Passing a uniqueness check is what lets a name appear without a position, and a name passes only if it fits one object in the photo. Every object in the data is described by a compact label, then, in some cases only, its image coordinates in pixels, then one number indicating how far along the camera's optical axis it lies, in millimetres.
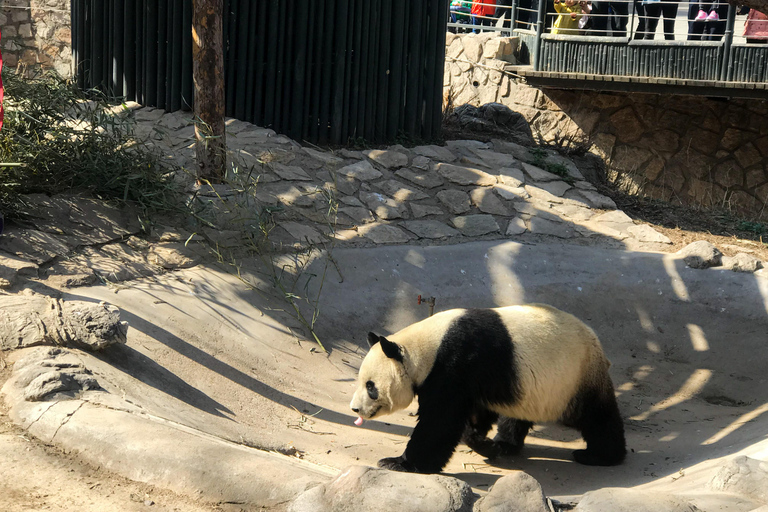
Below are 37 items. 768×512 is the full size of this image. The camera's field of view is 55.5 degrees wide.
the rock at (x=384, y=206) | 7668
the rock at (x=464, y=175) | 8469
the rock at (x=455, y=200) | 7984
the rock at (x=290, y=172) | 7660
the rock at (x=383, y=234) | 7266
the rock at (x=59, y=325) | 4238
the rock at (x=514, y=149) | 9483
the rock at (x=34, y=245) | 5465
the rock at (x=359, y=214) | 7508
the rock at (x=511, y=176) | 8578
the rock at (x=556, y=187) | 8648
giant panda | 4273
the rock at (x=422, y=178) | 8330
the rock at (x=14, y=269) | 5027
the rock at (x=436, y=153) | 9016
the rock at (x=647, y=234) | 7695
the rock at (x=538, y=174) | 8961
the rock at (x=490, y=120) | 10641
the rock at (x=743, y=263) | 6906
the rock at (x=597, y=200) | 8500
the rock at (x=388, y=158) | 8547
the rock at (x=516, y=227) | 7688
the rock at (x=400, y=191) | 8000
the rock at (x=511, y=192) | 8266
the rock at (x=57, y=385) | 3658
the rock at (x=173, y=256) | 6047
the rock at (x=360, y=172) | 8133
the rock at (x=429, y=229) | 7512
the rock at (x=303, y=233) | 6895
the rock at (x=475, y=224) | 7660
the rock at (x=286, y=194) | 7281
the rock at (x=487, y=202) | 8031
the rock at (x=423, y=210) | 7801
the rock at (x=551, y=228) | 7711
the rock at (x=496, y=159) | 9055
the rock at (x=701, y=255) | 6996
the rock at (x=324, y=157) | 8219
